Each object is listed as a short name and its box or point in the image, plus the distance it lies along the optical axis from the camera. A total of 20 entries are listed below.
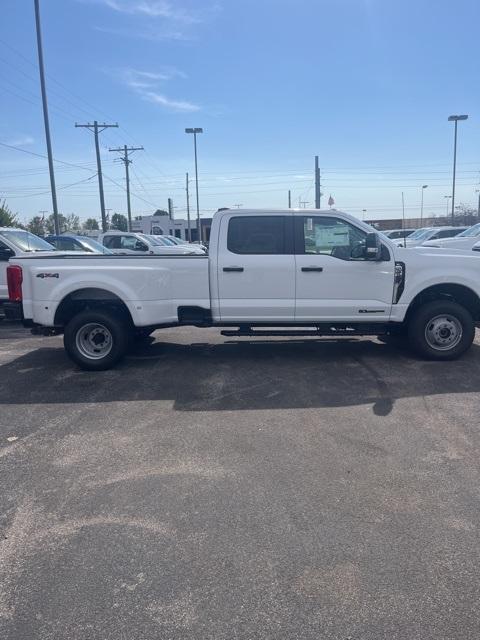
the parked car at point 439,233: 23.02
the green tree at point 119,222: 87.18
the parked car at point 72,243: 16.28
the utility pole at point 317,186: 32.66
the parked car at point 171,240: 30.31
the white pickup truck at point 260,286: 7.10
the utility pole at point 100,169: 40.28
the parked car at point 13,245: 10.94
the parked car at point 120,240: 21.22
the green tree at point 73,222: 94.27
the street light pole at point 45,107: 19.81
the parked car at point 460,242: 15.84
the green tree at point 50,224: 69.72
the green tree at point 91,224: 114.69
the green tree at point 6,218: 30.58
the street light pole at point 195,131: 44.55
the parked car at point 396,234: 34.81
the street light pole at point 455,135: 39.97
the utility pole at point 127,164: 47.91
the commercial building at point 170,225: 64.12
